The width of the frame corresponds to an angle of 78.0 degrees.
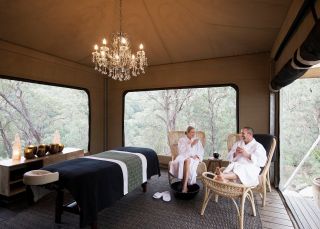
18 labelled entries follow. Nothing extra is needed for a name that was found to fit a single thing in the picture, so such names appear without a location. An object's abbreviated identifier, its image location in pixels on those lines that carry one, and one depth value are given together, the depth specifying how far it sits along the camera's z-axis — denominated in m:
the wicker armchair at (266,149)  2.82
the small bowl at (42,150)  3.43
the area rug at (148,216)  2.44
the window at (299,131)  3.53
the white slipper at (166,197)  3.12
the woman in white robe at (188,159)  3.22
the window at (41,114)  3.75
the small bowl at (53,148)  3.65
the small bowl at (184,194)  3.11
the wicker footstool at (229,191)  2.35
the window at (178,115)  4.75
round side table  3.72
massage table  2.16
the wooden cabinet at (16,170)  2.89
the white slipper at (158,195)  3.21
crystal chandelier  2.71
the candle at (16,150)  3.19
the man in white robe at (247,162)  2.69
